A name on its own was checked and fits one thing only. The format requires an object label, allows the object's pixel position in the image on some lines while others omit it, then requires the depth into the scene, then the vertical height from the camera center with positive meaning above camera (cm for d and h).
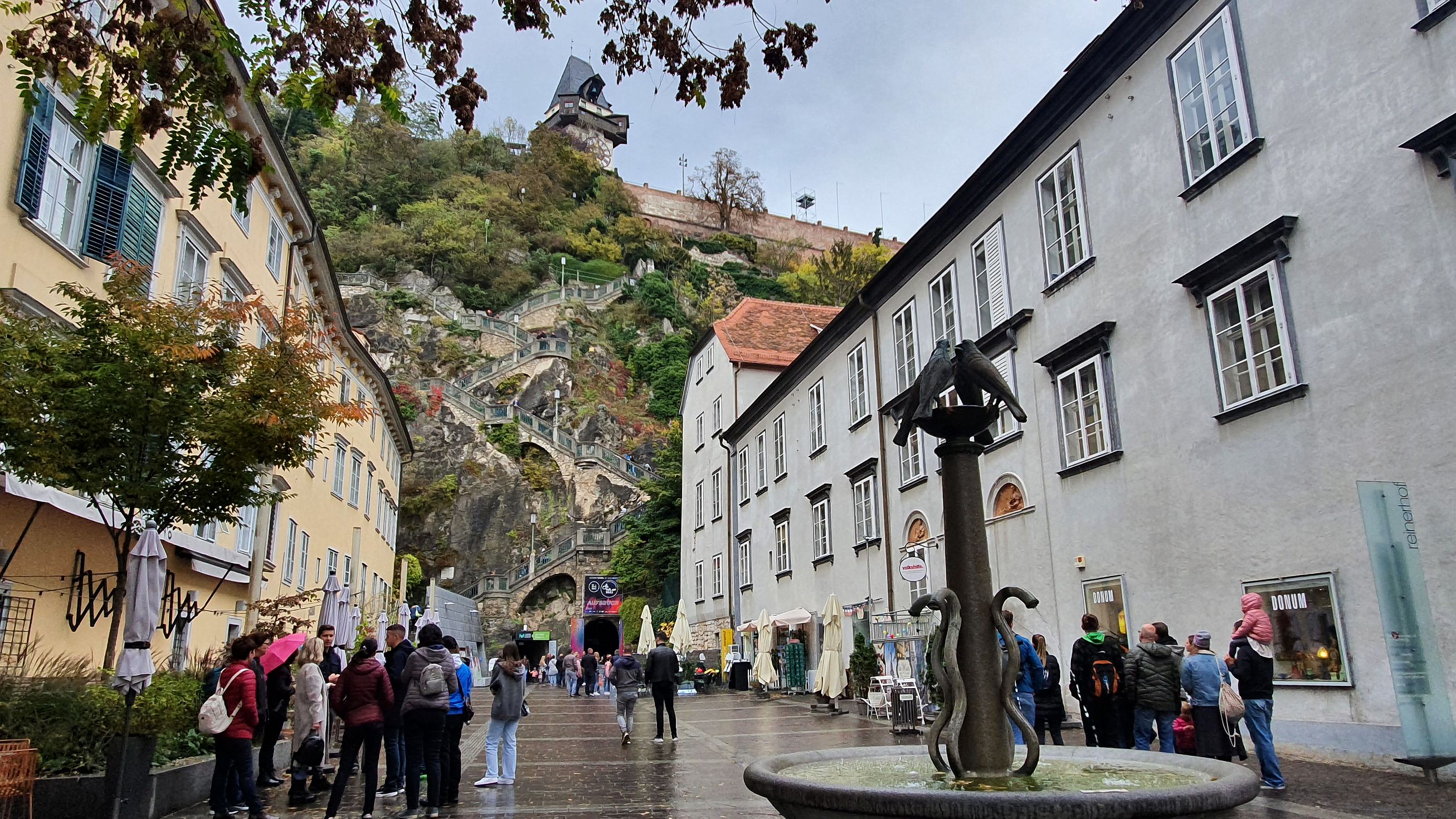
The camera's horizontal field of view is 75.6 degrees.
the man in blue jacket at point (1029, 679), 1089 -44
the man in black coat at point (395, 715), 915 -55
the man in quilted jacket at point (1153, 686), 954 -48
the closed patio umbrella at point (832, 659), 2061 -29
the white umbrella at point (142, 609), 785 +45
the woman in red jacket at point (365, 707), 851 -45
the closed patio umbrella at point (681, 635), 3359 +48
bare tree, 9556 +4553
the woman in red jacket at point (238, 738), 830 -68
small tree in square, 941 +264
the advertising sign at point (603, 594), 4553 +265
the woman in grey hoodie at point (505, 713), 1052 -66
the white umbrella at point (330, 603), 1496 +83
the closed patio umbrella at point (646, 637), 3422 +45
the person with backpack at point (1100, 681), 991 -44
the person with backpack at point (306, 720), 974 -65
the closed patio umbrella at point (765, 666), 2669 -54
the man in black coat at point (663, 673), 1524 -38
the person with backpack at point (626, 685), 1489 -53
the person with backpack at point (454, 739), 945 -85
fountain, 427 -65
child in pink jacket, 902 +10
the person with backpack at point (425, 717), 858 -55
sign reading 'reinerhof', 875 +7
